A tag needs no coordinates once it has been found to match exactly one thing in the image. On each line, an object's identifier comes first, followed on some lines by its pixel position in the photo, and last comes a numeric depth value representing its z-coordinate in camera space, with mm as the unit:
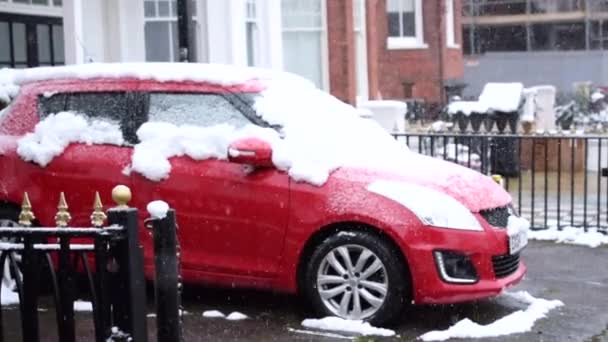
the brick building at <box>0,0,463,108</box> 12641
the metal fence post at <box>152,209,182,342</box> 4132
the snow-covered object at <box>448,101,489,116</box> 18047
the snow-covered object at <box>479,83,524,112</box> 17750
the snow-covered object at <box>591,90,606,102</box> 25938
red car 6461
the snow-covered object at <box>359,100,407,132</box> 15820
